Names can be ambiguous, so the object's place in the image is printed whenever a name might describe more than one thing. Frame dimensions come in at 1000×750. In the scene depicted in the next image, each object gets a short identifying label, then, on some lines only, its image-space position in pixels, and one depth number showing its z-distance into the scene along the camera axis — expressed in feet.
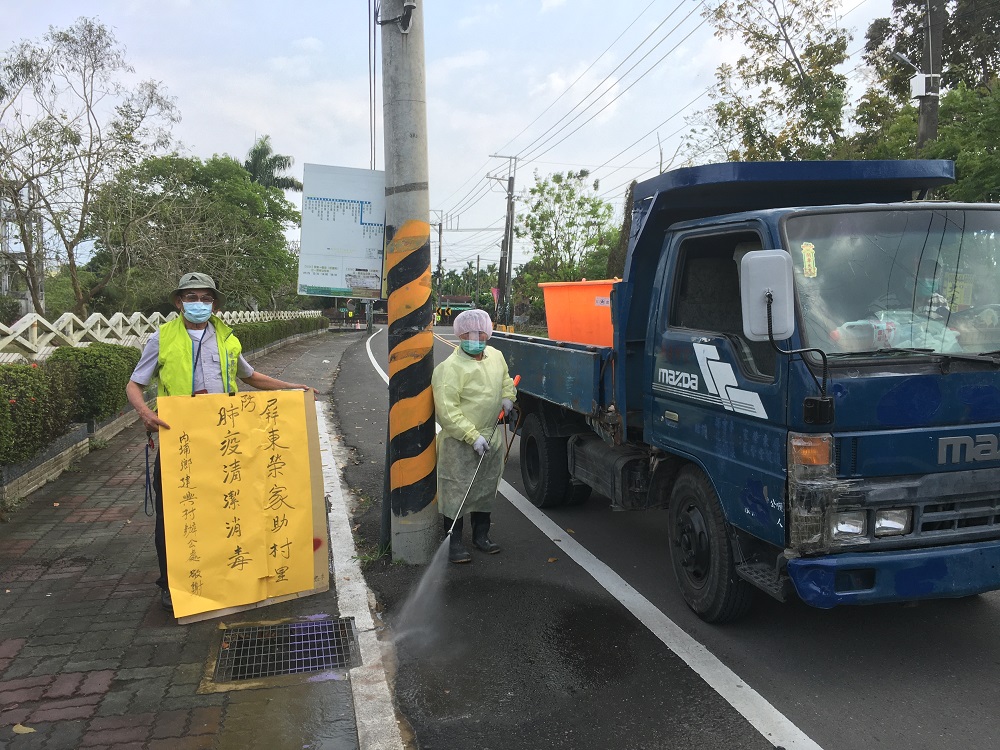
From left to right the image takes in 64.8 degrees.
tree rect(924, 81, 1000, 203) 36.11
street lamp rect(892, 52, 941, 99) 39.25
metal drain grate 12.91
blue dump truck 11.16
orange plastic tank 19.06
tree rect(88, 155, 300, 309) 65.16
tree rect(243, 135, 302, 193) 155.22
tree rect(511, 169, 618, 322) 138.00
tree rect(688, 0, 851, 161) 57.31
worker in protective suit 17.31
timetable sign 18.13
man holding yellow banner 14.92
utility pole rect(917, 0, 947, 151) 39.50
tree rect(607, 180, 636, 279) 85.42
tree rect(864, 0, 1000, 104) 68.95
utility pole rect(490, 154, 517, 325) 143.33
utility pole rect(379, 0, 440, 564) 16.93
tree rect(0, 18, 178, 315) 53.47
